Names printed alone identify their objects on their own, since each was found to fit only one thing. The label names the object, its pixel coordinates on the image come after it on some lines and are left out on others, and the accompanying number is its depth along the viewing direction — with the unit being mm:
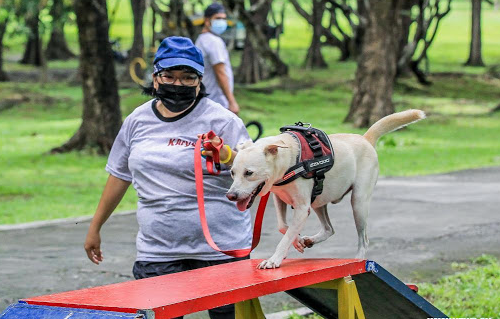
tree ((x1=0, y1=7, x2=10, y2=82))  33406
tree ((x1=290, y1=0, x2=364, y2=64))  27120
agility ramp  3789
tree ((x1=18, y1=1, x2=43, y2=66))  32469
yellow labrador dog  4316
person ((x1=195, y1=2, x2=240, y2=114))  10555
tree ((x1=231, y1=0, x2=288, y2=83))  32562
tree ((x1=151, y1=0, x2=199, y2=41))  19672
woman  5007
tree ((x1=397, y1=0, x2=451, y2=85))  28125
